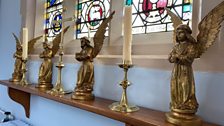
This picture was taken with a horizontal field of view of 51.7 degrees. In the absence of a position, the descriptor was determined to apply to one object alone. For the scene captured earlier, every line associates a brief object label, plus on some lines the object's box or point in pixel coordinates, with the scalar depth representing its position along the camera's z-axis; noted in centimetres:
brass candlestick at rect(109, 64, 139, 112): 74
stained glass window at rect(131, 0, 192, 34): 83
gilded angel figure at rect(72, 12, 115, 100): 93
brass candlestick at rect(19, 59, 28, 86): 131
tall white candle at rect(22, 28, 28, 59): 127
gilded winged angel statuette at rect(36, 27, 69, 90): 123
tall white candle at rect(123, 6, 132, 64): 75
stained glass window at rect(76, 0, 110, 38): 117
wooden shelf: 63
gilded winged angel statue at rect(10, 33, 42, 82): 141
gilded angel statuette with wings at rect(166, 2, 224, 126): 59
